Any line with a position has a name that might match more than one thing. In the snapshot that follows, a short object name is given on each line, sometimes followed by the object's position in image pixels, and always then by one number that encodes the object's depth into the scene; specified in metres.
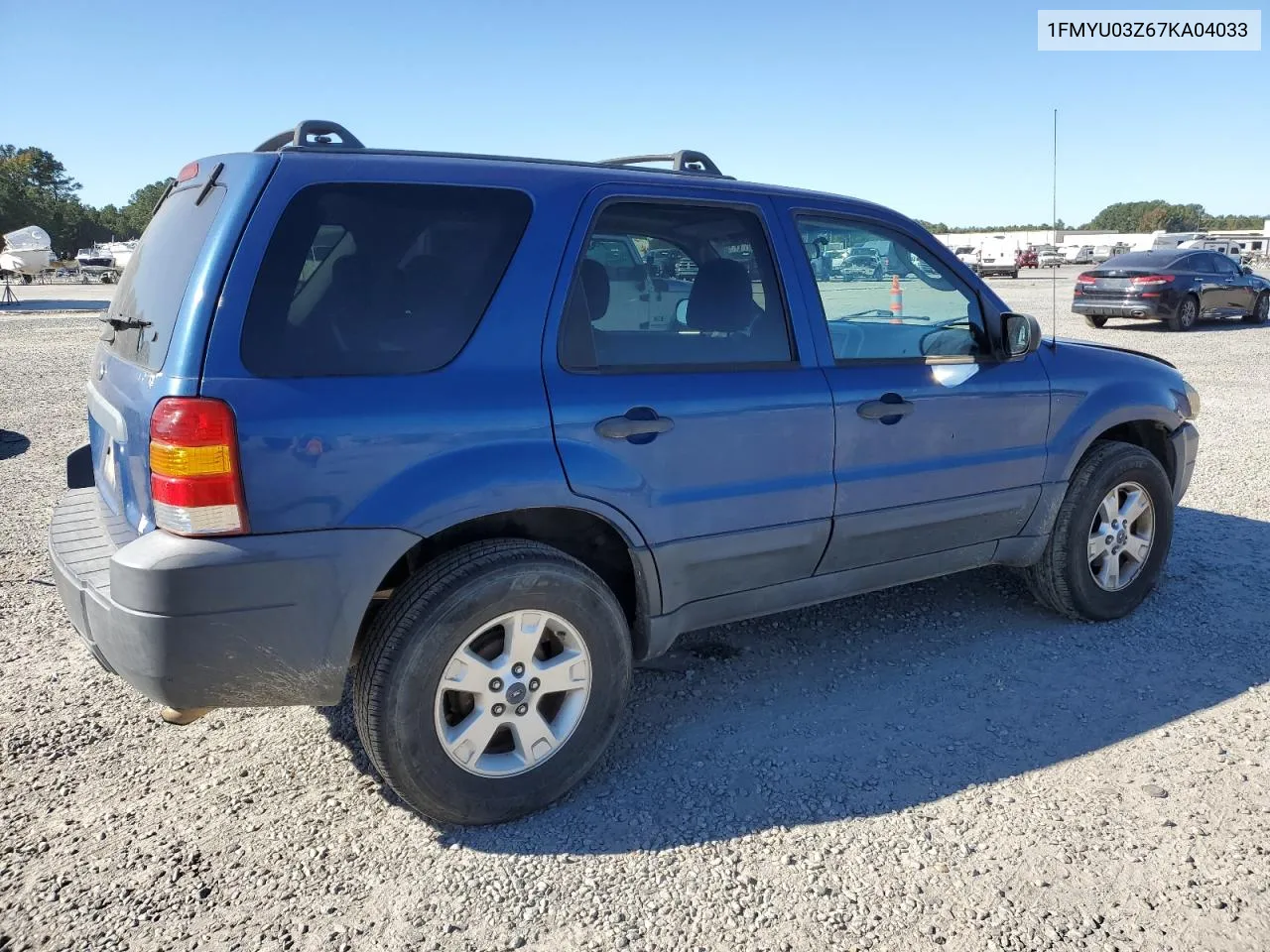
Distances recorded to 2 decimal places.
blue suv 2.45
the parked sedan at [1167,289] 16.84
